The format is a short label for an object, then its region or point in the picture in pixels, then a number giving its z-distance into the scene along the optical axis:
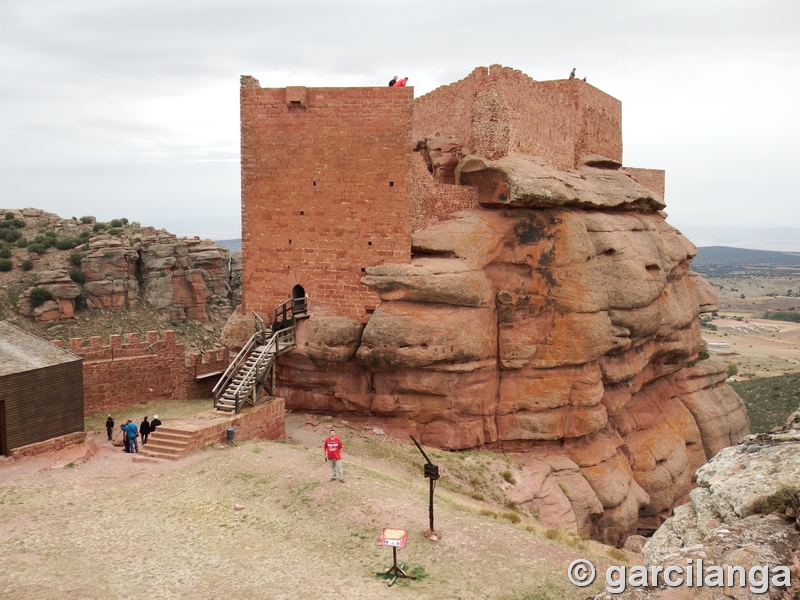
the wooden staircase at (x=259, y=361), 18.12
